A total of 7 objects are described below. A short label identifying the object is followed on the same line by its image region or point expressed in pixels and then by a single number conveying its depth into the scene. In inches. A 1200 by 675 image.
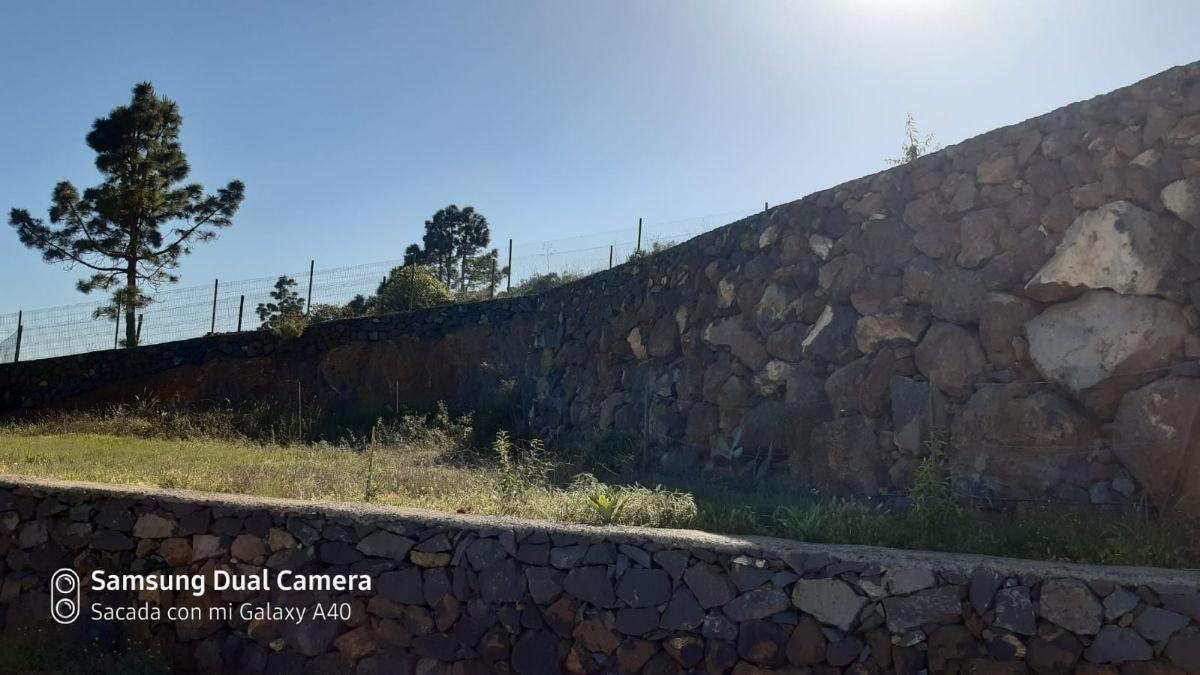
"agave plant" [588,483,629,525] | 246.1
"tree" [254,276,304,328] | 782.5
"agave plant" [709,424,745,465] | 347.3
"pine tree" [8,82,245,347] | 880.9
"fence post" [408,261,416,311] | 721.6
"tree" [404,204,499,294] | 1123.9
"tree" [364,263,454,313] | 726.5
